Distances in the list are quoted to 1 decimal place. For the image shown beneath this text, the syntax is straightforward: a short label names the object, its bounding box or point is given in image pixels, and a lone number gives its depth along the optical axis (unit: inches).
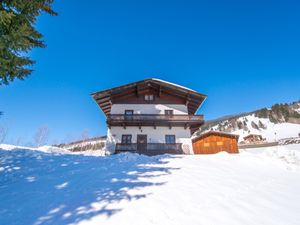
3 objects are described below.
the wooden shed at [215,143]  1028.5
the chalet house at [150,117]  776.9
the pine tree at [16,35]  245.9
